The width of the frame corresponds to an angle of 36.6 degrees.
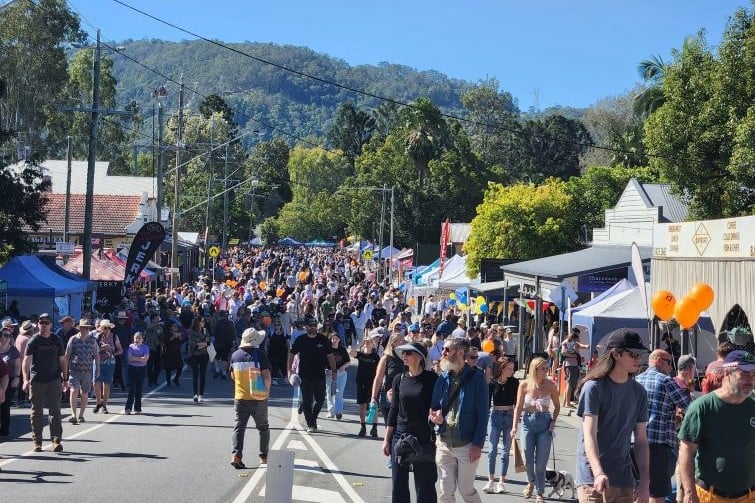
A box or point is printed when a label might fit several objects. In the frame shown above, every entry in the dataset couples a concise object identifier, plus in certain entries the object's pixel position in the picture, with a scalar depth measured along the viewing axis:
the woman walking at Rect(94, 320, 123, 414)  18.91
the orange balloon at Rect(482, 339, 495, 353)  17.05
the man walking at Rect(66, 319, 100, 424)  17.19
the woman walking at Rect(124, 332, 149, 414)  18.98
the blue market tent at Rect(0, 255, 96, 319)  26.22
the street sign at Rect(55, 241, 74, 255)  34.38
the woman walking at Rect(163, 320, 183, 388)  24.39
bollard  9.13
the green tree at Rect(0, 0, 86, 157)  61.53
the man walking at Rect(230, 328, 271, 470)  13.12
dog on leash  11.87
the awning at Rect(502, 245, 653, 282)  27.15
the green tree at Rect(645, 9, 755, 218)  31.30
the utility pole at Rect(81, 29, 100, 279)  30.50
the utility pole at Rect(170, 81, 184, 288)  45.16
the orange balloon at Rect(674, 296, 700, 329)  15.69
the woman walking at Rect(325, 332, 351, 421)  18.22
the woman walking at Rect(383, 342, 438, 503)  9.02
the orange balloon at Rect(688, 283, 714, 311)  15.62
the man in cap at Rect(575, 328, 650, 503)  7.10
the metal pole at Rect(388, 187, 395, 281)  64.96
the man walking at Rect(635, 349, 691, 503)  8.92
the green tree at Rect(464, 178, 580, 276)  44.97
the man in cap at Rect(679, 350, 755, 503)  7.13
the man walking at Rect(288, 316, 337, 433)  16.97
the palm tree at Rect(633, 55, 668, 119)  57.74
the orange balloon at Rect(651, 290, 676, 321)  16.80
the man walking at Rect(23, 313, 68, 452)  14.16
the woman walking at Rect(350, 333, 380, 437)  17.12
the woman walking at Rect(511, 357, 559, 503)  11.66
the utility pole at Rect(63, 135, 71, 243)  44.50
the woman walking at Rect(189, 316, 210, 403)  21.09
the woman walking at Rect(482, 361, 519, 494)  12.61
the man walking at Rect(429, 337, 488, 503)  8.77
